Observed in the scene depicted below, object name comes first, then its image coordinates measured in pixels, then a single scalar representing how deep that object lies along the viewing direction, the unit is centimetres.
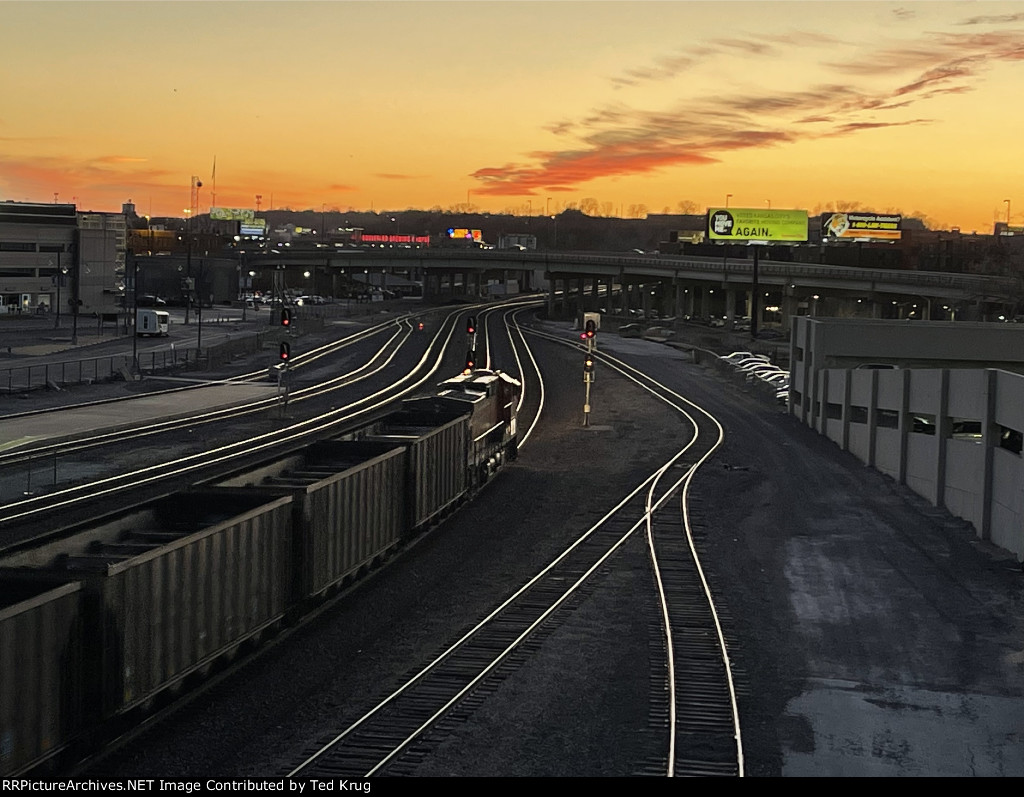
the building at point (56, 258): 12019
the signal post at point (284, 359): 5234
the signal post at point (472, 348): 4959
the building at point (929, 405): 3253
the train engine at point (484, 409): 3519
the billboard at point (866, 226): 17262
